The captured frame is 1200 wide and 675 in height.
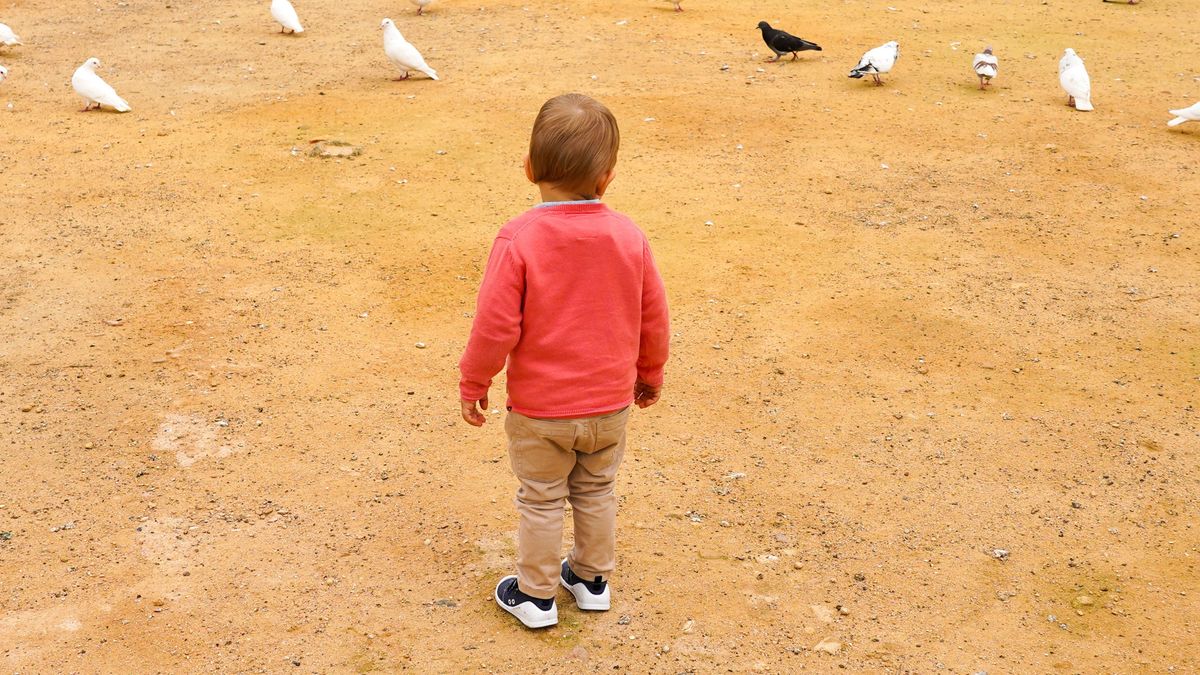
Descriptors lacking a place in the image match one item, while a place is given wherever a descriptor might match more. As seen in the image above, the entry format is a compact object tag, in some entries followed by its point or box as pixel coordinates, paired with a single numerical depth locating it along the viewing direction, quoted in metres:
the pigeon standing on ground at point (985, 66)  8.63
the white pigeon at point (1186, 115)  7.71
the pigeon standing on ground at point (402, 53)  9.08
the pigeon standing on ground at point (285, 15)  10.61
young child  2.81
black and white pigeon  8.80
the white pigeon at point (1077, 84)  8.25
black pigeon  9.53
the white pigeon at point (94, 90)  8.38
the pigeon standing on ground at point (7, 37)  9.99
